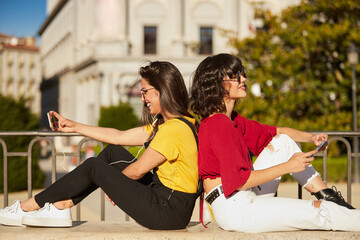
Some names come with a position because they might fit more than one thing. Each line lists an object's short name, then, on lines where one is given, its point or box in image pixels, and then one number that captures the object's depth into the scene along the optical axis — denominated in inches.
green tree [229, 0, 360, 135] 634.2
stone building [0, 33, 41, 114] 3297.2
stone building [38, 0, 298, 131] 1307.8
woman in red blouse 131.5
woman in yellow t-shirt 139.6
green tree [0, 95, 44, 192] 490.0
